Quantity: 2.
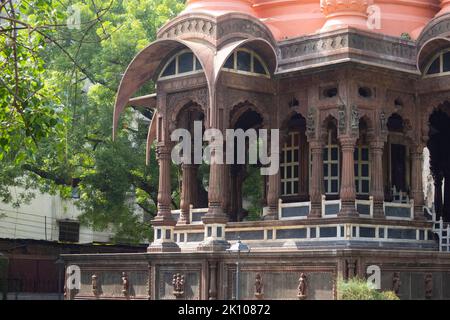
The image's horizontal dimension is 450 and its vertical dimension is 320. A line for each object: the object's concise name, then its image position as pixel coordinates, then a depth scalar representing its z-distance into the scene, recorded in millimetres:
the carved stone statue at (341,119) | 19875
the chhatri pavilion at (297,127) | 19422
